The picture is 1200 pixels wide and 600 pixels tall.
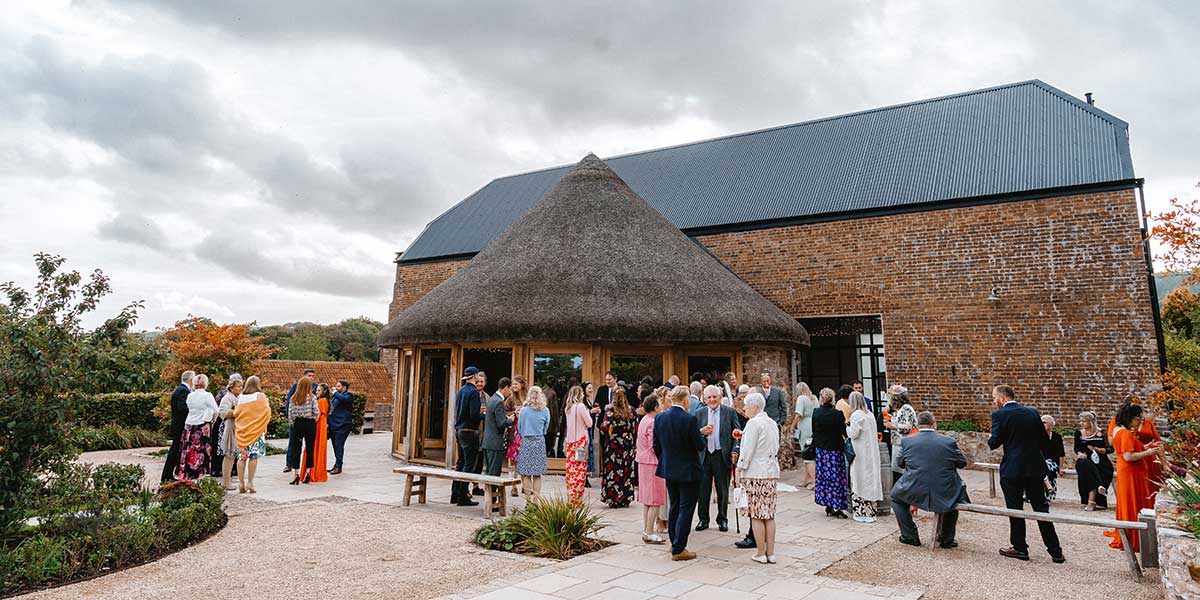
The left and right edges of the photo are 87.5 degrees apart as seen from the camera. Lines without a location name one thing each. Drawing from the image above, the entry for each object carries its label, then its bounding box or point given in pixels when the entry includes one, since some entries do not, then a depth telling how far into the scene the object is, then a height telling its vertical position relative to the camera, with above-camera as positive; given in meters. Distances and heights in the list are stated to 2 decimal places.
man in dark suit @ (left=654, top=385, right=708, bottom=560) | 5.66 -0.73
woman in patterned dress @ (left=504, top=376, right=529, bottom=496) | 8.94 -0.33
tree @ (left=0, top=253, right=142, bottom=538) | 5.19 +0.05
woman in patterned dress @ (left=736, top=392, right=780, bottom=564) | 5.63 -0.83
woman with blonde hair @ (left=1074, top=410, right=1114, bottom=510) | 8.13 -1.04
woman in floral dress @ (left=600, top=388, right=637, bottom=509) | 8.17 -0.85
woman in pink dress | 6.40 -0.98
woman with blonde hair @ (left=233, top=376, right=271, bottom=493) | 9.00 -0.58
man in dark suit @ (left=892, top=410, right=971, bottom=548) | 6.11 -0.95
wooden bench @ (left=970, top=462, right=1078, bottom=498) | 8.66 -1.20
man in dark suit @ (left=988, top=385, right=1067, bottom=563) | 5.82 -0.78
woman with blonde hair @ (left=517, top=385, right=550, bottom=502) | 8.11 -0.75
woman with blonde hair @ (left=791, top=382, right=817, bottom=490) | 10.15 -0.66
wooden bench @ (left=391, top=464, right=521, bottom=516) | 7.48 -1.25
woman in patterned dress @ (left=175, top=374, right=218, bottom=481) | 8.72 -0.65
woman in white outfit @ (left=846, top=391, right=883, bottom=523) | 7.64 -0.98
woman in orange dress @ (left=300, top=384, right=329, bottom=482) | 10.02 -1.02
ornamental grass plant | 5.87 -1.43
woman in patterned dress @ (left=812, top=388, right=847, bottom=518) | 7.75 -0.91
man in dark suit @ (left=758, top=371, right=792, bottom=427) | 9.87 -0.29
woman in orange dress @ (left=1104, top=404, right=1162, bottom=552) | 5.93 -0.78
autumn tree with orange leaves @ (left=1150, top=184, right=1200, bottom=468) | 5.35 +0.00
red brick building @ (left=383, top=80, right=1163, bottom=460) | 11.70 +2.89
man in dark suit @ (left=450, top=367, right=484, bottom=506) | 8.30 -0.60
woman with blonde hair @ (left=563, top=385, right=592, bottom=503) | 7.91 -0.76
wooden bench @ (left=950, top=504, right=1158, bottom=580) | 5.23 -1.19
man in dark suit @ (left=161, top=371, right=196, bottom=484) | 8.98 -0.50
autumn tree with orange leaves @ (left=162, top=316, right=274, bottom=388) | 18.94 +1.09
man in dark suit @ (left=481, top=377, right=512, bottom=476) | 8.05 -0.61
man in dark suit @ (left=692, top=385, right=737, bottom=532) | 7.07 -0.80
